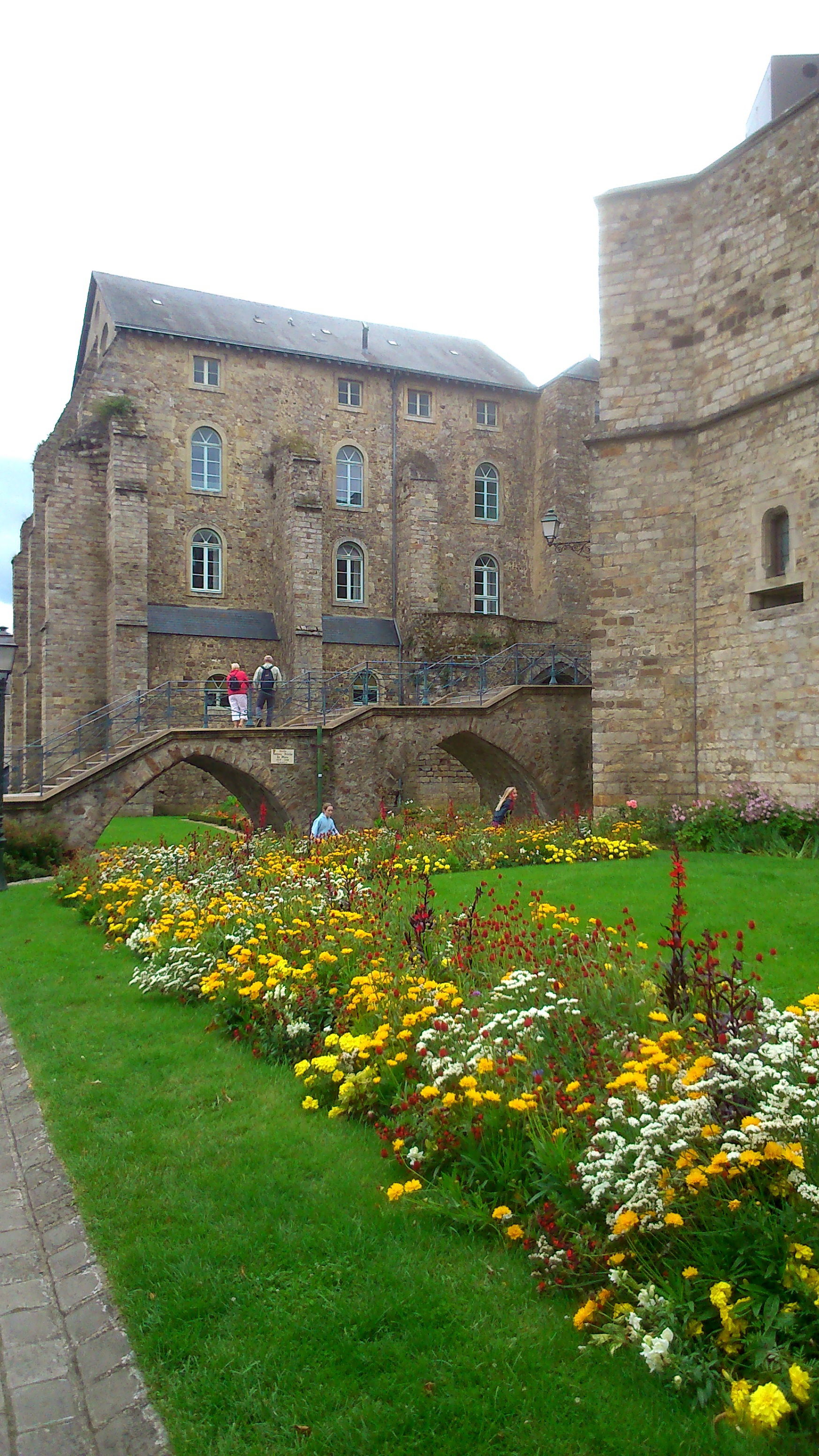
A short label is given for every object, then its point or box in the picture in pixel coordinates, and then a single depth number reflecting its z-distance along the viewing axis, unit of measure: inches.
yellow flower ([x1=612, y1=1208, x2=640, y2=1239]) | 123.9
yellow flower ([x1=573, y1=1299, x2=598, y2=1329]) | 120.6
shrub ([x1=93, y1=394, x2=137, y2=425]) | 1076.5
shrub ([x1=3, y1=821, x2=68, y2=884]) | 627.5
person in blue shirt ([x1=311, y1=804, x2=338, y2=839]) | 594.9
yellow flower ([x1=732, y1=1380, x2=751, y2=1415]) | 102.7
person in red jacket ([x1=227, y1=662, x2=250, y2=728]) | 840.3
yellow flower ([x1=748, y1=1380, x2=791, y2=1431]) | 98.8
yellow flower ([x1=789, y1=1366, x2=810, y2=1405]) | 100.3
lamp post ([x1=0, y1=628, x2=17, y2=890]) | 537.3
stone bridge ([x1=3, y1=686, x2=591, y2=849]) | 776.3
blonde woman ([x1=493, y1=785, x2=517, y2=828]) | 618.5
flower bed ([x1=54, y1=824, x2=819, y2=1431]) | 116.3
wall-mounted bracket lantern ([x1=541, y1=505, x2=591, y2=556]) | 755.4
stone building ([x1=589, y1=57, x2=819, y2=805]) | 513.0
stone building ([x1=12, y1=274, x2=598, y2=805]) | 1087.0
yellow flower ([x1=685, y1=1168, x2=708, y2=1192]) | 122.4
